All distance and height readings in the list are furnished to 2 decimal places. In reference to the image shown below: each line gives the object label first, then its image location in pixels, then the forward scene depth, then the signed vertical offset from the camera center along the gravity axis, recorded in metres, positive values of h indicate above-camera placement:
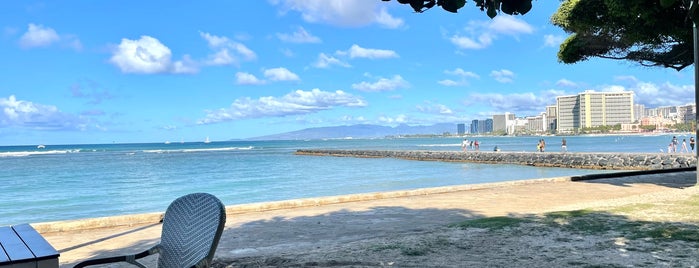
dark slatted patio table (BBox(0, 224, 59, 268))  2.19 -0.49
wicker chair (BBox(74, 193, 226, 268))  2.61 -0.51
